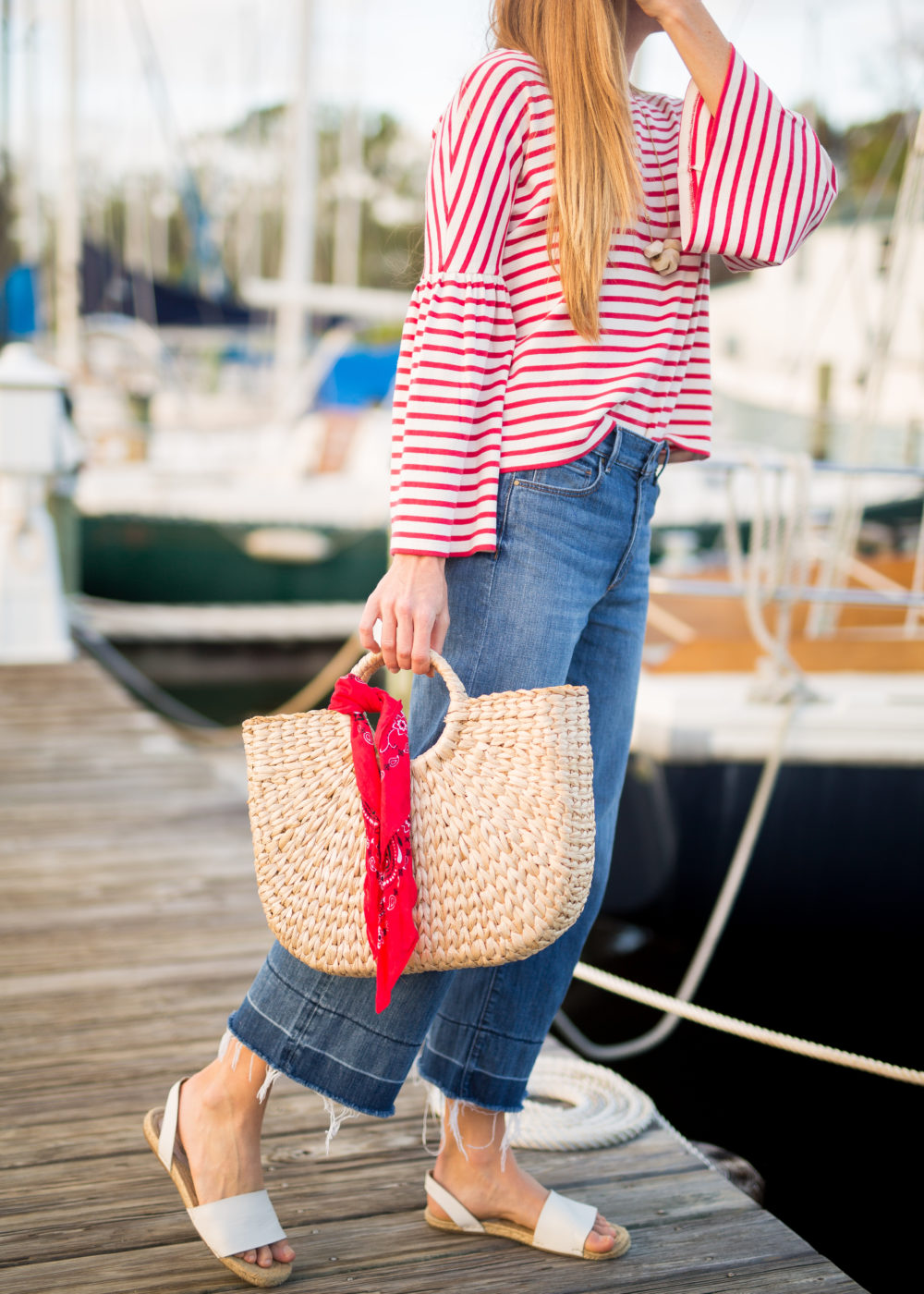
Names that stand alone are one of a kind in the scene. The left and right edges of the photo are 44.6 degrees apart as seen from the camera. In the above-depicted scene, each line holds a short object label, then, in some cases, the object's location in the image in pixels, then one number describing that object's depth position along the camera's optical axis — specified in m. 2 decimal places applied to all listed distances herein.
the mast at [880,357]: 3.17
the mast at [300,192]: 10.07
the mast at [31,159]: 8.10
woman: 1.12
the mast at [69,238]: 10.41
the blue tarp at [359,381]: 11.66
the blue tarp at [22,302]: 10.32
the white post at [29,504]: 4.82
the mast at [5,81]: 6.20
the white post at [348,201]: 15.18
